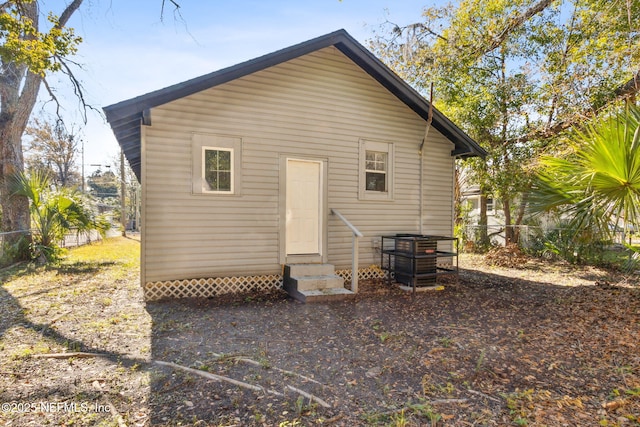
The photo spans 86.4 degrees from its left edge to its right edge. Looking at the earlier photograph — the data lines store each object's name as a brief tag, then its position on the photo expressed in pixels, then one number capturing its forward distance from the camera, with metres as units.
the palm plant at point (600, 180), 4.34
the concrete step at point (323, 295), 5.70
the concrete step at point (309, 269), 6.39
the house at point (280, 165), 5.80
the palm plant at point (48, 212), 8.98
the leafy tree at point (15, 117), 9.59
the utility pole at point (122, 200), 20.18
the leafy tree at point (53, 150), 25.81
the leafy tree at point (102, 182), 43.99
